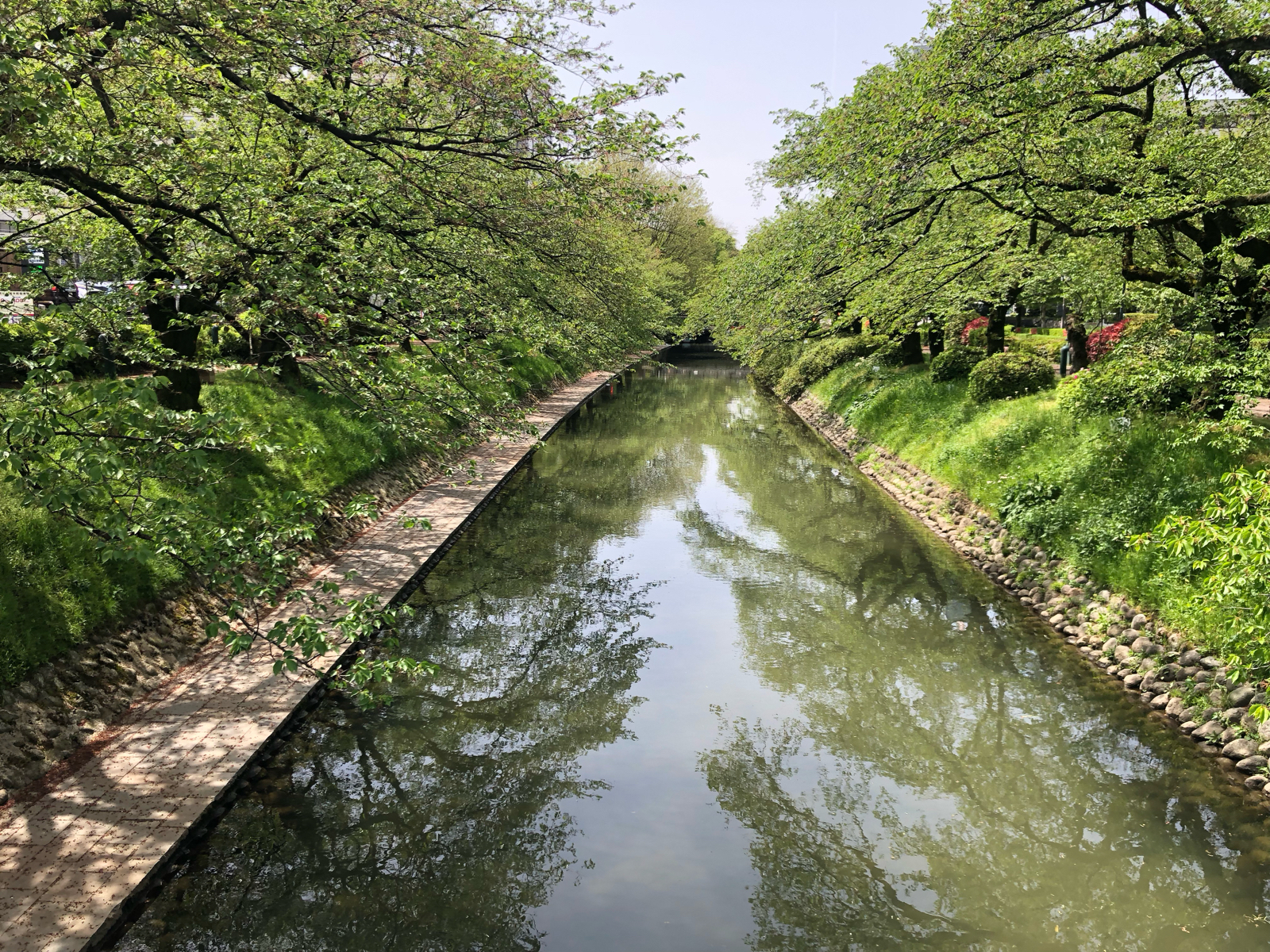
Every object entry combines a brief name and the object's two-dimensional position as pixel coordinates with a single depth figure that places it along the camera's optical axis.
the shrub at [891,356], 27.85
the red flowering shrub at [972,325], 26.16
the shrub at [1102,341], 19.22
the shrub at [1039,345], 23.06
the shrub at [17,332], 5.83
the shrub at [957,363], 22.25
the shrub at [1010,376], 18.14
